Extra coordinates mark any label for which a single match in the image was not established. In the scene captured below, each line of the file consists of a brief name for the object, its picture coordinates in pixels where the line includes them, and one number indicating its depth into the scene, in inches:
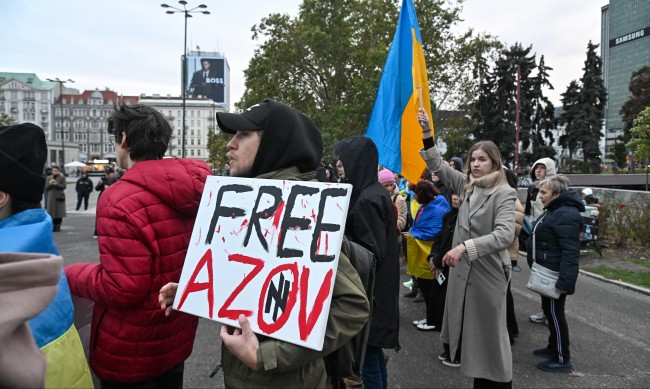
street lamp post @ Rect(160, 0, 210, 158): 1018.2
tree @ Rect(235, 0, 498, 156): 972.6
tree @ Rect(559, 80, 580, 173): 1834.4
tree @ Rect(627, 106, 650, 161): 750.2
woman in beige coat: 125.5
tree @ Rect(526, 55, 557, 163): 1847.9
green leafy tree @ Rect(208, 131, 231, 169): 1220.9
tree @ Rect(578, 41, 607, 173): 1792.6
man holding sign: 55.8
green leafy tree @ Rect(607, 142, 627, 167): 1999.3
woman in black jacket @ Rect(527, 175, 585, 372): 156.8
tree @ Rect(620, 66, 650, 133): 1804.9
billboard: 3316.9
